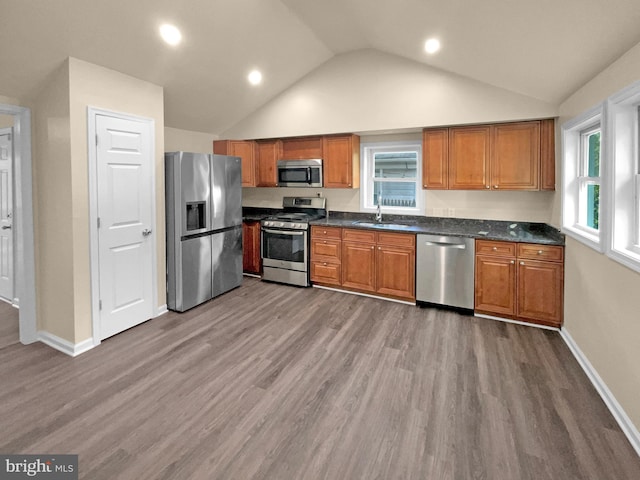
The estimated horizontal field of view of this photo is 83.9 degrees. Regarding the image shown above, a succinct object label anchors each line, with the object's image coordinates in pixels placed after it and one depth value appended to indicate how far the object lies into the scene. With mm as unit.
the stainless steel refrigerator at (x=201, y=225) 3984
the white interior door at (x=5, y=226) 4336
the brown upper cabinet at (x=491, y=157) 3811
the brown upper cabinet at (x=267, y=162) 5473
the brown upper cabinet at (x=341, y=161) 4934
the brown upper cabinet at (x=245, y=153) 5633
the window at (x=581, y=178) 3107
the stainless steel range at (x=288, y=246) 5059
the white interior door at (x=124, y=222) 3295
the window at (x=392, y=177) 4910
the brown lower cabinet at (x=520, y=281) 3545
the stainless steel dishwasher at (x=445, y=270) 3971
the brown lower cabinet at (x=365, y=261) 4354
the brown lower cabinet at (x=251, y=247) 5508
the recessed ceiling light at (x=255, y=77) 4448
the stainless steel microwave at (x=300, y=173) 5145
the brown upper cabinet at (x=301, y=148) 5172
